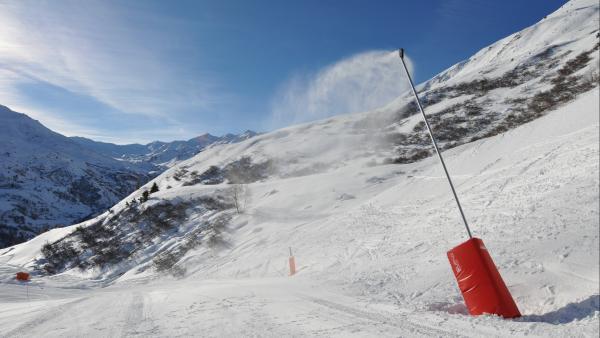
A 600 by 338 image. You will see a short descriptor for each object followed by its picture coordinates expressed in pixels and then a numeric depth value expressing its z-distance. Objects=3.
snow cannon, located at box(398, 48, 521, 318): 7.49
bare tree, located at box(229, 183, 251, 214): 69.76
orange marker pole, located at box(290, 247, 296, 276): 22.67
